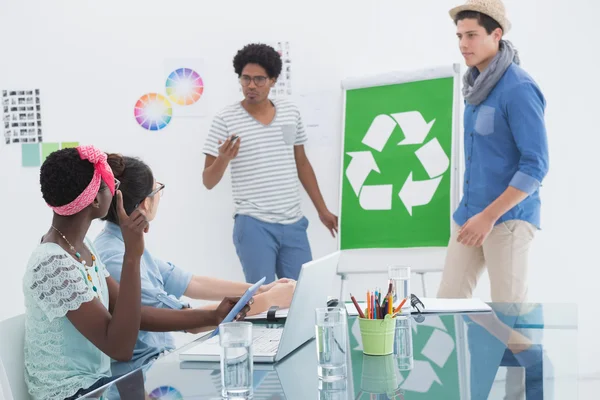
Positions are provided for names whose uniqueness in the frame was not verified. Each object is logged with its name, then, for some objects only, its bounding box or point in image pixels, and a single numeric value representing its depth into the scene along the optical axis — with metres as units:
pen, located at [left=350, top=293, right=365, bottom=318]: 1.46
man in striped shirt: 3.42
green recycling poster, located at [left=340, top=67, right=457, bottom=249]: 3.42
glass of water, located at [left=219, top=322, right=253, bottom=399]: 1.21
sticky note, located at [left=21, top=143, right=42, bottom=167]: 3.99
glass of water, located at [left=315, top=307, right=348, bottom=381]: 1.33
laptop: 1.49
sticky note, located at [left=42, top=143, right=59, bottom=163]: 3.98
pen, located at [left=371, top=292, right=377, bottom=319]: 1.46
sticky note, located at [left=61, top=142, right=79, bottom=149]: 3.96
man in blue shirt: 2.60
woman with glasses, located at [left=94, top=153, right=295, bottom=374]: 1.95
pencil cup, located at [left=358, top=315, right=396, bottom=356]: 1.45
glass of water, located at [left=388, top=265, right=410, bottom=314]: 1.93
